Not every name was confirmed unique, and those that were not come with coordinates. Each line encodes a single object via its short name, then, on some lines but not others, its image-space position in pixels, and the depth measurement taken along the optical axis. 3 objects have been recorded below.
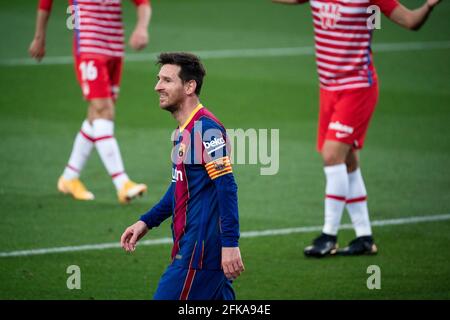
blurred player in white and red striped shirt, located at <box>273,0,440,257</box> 18.30
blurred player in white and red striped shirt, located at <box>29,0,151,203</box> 21.87
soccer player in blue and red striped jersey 12.23
